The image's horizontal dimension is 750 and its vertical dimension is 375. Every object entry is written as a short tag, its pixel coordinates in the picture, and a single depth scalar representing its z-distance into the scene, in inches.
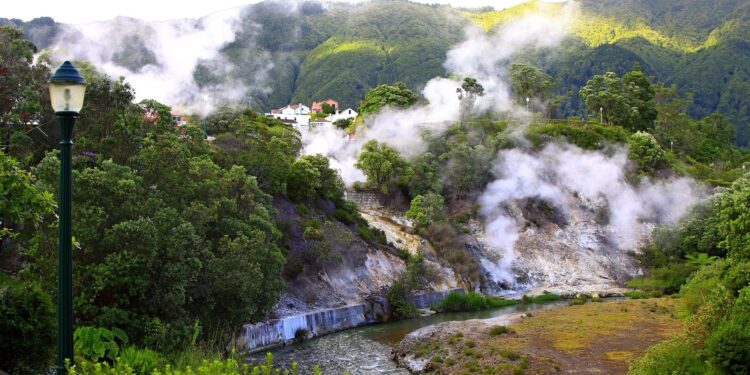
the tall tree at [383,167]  2728.8
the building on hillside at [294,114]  4358.8
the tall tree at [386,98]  3491.6
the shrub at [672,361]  988.6
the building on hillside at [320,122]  3843.8
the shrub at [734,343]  918.4
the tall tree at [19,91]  1293.1
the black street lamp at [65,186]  372.5
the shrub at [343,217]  2297.0
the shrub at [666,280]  2314.2
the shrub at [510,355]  1270.9
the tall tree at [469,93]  3513.8
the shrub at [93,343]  782.5
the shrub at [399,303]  1913.1
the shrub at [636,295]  2229.9
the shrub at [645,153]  3102.9
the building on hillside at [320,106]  4990.4
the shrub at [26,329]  675.4
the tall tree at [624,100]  3548.2
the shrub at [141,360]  701.6
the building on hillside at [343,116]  4234.7
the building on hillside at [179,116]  3000.2
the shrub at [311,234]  1897.1
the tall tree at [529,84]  3789.4
